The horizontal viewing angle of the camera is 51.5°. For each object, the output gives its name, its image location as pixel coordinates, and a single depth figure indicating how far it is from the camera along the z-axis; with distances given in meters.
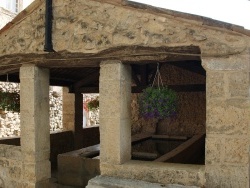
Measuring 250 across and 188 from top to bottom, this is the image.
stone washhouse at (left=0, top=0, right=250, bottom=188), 2.72
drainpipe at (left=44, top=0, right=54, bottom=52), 3.42
